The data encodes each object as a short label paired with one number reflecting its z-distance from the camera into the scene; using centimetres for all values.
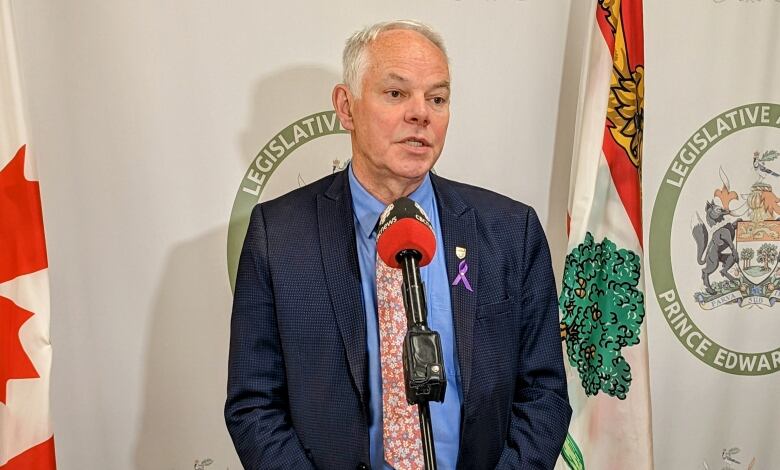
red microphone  133
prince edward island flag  254
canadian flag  215
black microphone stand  125
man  185
